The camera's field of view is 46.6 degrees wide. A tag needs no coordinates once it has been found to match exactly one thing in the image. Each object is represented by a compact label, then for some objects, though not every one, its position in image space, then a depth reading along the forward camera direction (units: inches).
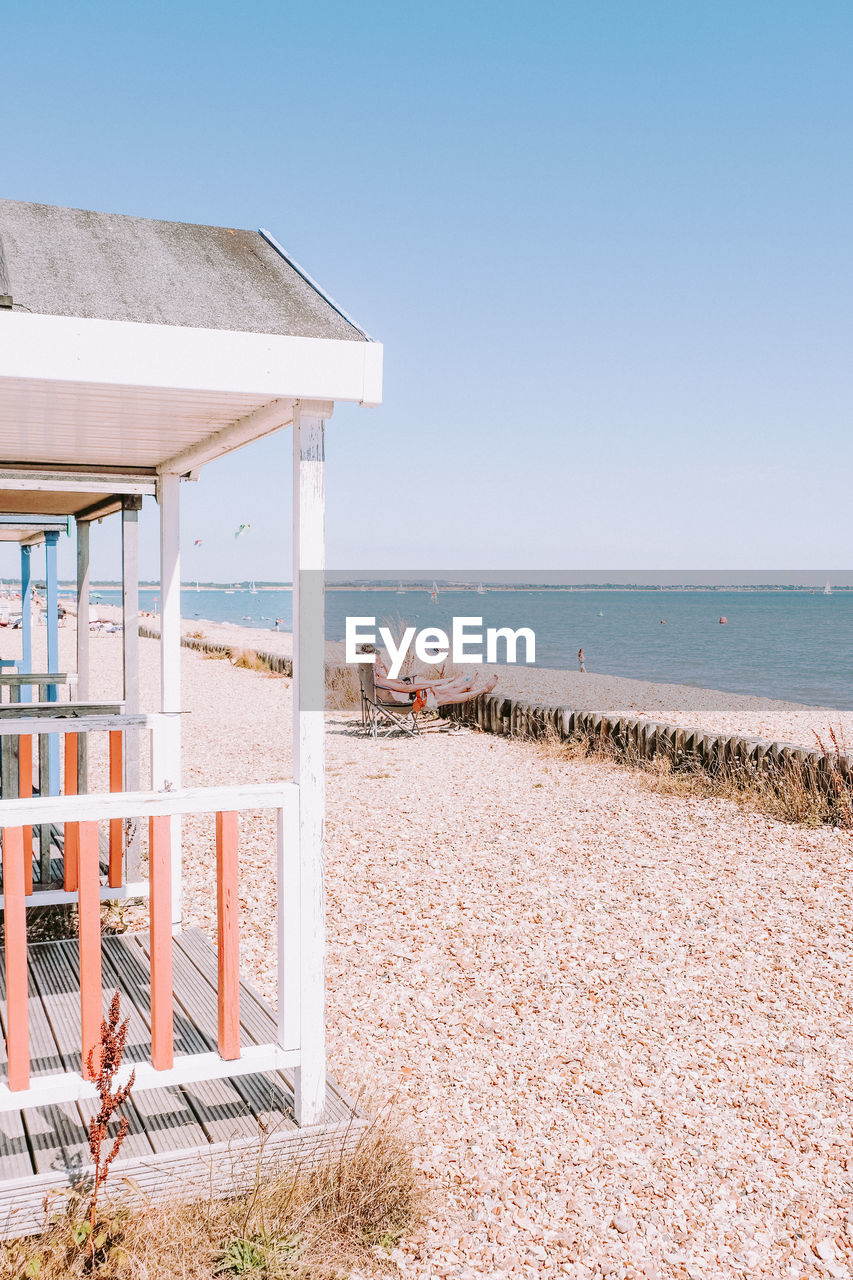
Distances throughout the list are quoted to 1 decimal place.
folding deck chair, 479.1
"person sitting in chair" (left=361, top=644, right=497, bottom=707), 492.7
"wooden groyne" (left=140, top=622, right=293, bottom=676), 795.4
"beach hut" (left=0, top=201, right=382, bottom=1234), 105.0
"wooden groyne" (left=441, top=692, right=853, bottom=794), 310.2
